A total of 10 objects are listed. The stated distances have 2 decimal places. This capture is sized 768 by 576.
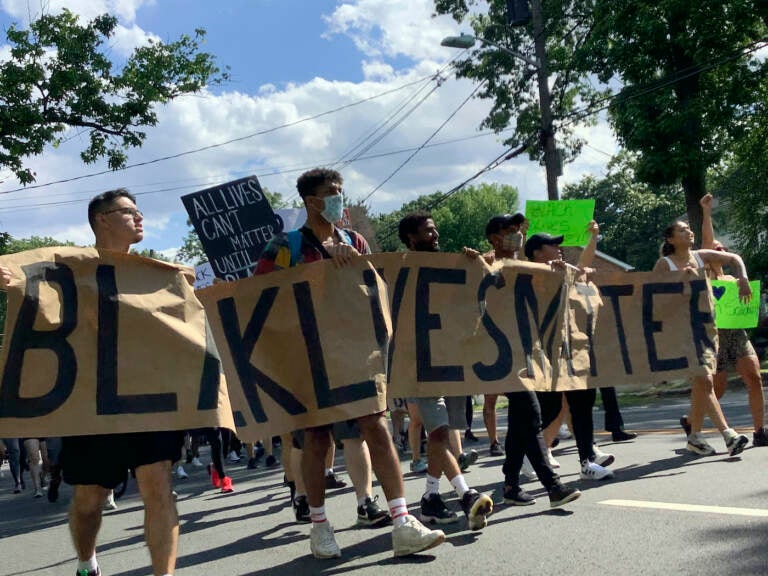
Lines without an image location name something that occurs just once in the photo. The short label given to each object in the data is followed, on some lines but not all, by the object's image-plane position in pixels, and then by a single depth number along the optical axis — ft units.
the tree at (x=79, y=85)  55.16
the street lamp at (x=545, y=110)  64.44
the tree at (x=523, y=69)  90.74
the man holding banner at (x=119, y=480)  12.60
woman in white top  22.11
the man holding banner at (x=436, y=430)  17.12
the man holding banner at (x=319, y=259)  14.78
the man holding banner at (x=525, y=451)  16.98
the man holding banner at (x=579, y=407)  20.86
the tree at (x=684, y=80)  72.54
